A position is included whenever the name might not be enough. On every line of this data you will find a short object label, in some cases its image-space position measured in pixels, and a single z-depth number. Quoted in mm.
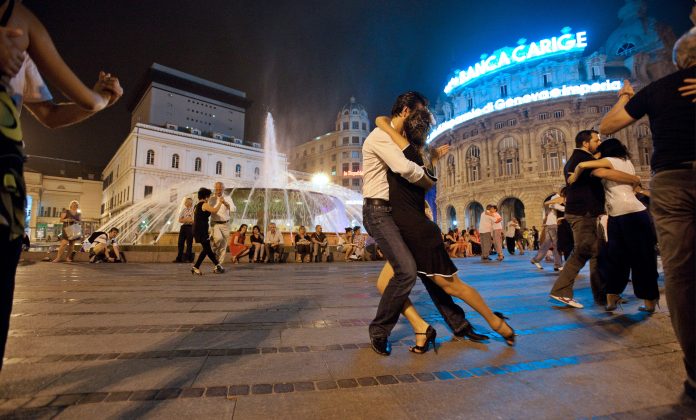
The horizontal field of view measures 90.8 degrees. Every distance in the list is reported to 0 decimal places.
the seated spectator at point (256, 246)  12125
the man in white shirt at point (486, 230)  11906
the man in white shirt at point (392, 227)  2480
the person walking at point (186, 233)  9836
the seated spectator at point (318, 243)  13273
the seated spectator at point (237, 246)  11797
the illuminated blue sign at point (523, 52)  41656
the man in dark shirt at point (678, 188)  1915
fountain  17344
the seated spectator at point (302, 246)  12742
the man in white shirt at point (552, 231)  7459
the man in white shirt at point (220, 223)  7641
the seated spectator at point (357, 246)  13555
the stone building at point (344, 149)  68125
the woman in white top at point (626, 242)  3535
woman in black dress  2586
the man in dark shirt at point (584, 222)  3924
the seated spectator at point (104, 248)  10992
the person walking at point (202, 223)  7316
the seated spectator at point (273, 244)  12375
